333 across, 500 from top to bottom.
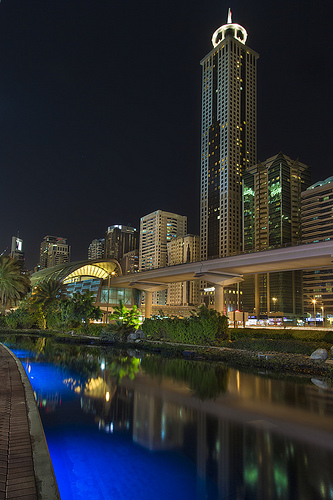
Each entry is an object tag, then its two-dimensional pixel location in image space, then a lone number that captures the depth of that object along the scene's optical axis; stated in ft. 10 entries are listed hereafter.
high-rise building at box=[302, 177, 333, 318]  431.84
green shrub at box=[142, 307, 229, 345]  102.06
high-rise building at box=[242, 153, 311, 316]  481.46
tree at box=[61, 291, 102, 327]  160.45
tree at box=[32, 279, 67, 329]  181.27
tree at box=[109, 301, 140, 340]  126.82
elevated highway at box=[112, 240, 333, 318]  131.13
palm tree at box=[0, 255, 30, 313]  150.51
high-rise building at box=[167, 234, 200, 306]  605.31
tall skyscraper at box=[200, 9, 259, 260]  520.42
